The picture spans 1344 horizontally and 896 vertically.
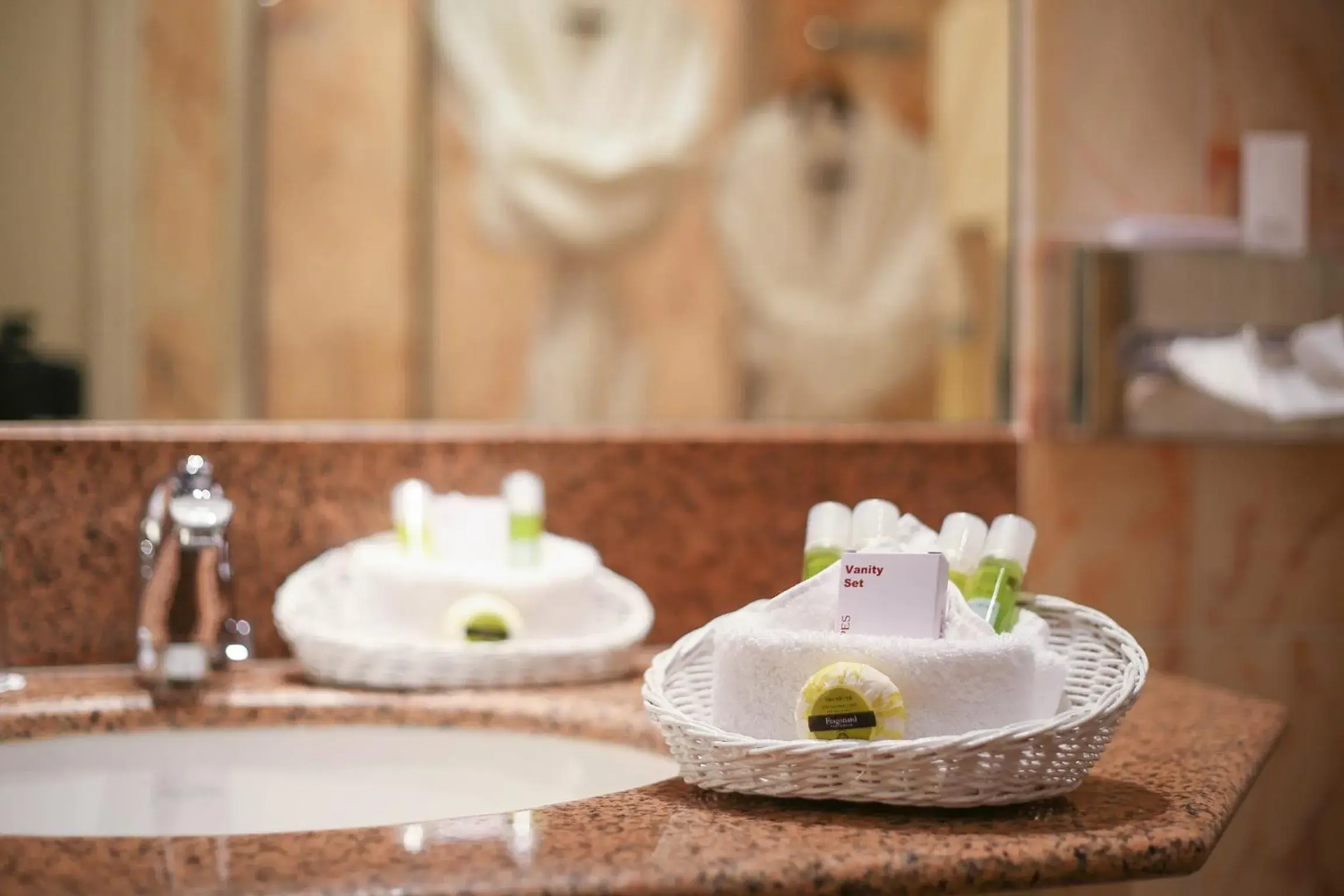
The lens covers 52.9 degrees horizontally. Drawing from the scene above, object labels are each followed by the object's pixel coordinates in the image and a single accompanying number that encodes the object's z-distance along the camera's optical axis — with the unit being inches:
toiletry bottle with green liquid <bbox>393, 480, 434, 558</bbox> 45.9
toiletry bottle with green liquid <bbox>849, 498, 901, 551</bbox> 34.0
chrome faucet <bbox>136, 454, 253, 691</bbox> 43.1
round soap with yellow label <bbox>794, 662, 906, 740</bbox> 27.7
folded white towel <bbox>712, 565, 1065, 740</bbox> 28.0
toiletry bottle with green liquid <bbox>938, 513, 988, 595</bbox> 33.4
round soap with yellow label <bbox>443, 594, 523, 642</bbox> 44.1
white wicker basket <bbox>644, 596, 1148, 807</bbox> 26.9
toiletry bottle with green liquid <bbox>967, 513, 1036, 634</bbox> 32.6
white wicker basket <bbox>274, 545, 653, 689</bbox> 43.2
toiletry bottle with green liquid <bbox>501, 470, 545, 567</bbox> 45.9
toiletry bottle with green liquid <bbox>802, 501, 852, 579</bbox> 33.8
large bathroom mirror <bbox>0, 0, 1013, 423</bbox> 47.6
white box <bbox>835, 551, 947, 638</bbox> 29.1
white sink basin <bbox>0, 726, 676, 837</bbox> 39.5
